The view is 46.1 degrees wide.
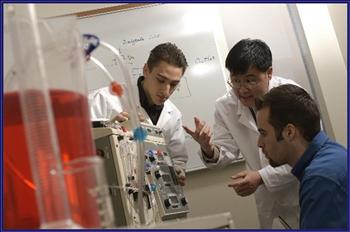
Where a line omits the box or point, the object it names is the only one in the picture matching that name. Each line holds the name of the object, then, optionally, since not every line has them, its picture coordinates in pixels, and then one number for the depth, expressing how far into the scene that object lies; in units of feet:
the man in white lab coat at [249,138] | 6.39
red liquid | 2.43
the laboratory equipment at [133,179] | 4.40
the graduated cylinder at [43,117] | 2.13
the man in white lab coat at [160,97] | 6.56
